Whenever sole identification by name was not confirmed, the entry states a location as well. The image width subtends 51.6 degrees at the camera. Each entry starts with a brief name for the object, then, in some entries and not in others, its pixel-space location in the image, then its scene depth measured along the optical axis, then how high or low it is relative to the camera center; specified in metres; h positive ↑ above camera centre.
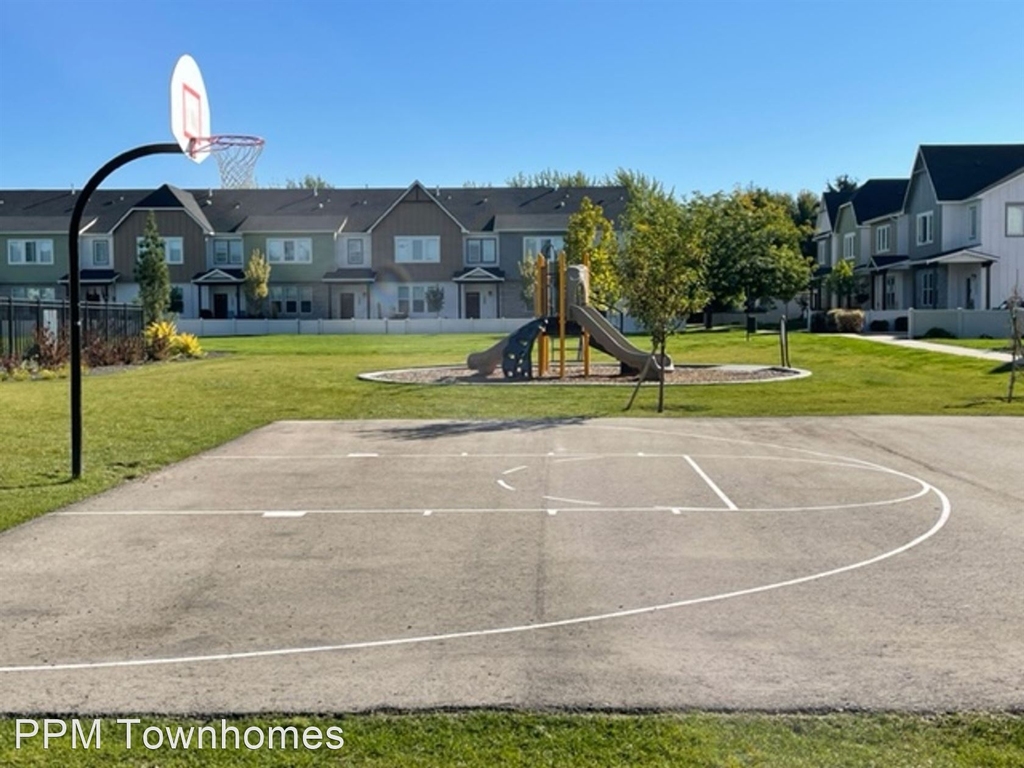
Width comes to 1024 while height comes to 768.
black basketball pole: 11.92 +0.51
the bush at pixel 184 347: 40.56 -0.91
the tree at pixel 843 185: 98.75 +12.69
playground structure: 27.89 -0.37
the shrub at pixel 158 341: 39.65 -0.66
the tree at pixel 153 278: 46.28 +2.18
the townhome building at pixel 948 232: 48.78 +4.38
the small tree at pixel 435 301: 65.31 +1.29
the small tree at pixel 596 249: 38.38 +3.10
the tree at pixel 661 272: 20.58 +0.97
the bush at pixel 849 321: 49.25 -0.06
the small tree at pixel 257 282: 63.00 +2.44
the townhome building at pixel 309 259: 65.56 +3.98
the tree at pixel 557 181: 113.25 +15.42
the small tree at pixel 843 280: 59.66 +2.28
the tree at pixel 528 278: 60.31 +2.50
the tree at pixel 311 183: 116.44 +15.51
